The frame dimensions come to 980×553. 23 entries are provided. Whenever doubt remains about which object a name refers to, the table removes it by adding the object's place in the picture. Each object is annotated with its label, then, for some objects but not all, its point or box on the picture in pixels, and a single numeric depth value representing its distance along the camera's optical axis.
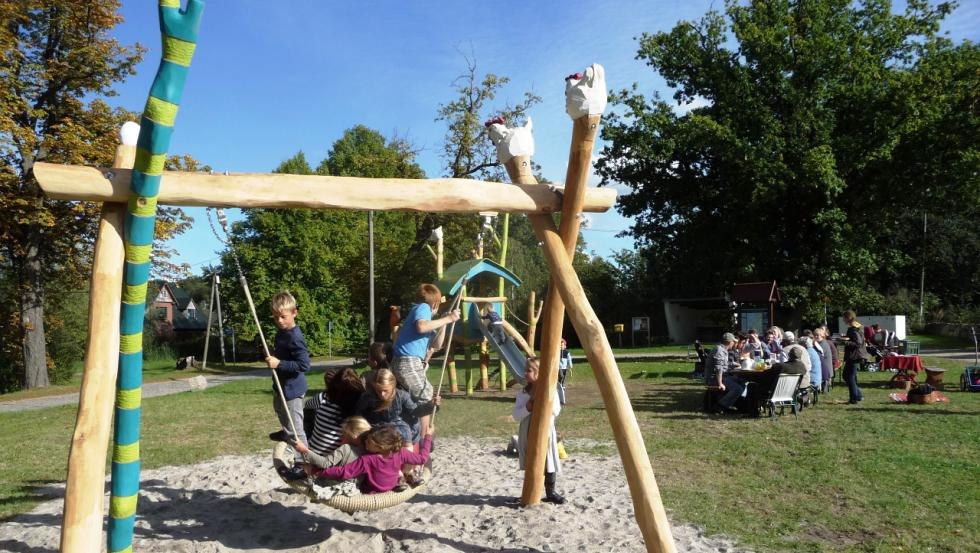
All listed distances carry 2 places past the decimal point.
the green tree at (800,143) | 20.94
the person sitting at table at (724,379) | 10.55
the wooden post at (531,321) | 14.31
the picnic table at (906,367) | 13.17
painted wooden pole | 3.42
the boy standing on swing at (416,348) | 5.98
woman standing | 11.42
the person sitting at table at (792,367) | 10.02
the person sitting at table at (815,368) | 11.49
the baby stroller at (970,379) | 12.89
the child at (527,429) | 5.55
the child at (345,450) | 4.60
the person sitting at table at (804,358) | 10.31
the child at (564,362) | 13.05
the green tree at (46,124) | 17.86
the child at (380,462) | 4.53
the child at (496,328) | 13.20
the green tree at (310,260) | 31.33
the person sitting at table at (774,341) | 13.89
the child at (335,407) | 5.29
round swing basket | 4.26
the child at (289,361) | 5.12
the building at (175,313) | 51.00
